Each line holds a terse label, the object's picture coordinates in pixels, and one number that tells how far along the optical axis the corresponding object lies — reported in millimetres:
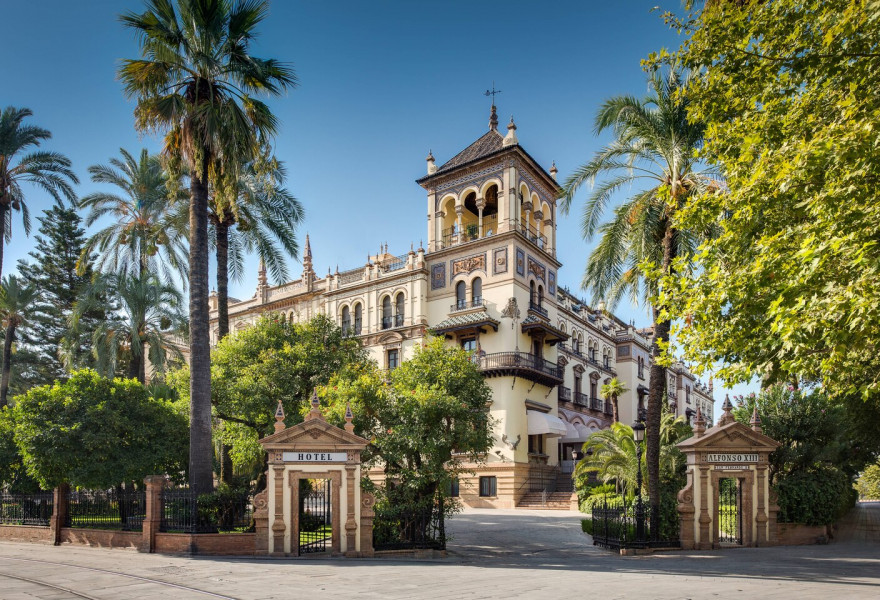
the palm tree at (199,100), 17891
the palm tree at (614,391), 45359
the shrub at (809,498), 19953
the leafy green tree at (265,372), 21438
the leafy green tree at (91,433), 18562
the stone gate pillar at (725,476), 18234
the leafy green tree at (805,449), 20047
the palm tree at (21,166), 29562
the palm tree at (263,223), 25797
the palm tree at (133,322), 31562
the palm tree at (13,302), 34312
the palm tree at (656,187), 18172
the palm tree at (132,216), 30812
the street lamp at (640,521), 18016
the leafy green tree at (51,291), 43844
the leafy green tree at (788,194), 9461
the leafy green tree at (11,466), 22109
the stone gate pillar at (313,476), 16453
